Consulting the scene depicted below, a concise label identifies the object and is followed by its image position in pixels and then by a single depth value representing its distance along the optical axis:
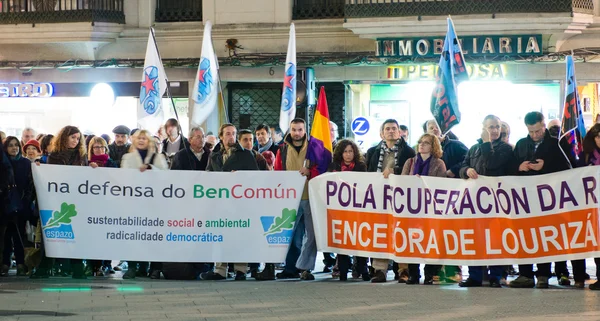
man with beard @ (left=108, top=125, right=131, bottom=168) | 15.27
